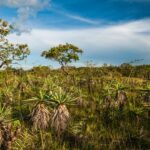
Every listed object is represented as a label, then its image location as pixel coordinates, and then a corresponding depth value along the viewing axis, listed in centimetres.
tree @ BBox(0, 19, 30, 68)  1808
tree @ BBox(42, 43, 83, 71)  2446
